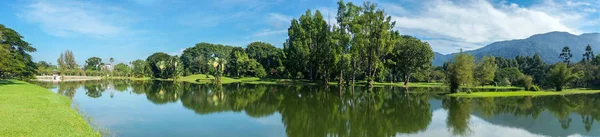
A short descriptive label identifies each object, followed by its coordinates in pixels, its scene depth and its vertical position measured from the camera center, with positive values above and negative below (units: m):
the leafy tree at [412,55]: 71.31 +4.29
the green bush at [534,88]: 50.83 -2.11
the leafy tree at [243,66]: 92.75 +3.28
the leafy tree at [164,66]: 100.38 +3.96
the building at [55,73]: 119.10 +2.53
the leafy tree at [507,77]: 78.38 -0.70
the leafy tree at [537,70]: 88.02 +1.08
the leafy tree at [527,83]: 53.50 -1.44
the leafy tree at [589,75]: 73.75 -0.49
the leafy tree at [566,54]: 115.31 +6.35
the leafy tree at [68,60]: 134.68 +7.97
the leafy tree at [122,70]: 140.20 +3.80
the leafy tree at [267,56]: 94.56 +6.42
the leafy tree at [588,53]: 108.82 +6.18
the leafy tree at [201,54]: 123.31 +9.17
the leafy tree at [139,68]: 126.62 +4.17
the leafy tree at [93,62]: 177.35 +9.15
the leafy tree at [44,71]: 108.57 +3.12
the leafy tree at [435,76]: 99.06 -0.30
